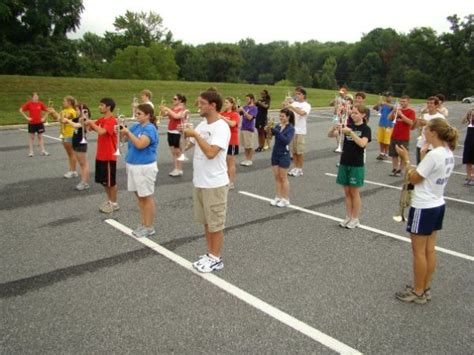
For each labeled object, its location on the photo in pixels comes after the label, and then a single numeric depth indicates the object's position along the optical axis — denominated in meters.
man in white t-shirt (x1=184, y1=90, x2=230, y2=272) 4.77
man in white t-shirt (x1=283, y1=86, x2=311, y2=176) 10.30
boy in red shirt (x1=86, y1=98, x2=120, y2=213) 7.14
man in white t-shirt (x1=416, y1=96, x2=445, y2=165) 9.02
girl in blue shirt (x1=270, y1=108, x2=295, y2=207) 7.75
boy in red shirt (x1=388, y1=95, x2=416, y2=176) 10.38
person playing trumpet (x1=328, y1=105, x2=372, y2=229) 6.51
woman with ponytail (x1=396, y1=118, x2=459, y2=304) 4.17
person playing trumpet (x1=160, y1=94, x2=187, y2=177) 8.65
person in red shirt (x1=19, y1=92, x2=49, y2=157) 12.00
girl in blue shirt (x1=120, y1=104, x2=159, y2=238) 6.02
